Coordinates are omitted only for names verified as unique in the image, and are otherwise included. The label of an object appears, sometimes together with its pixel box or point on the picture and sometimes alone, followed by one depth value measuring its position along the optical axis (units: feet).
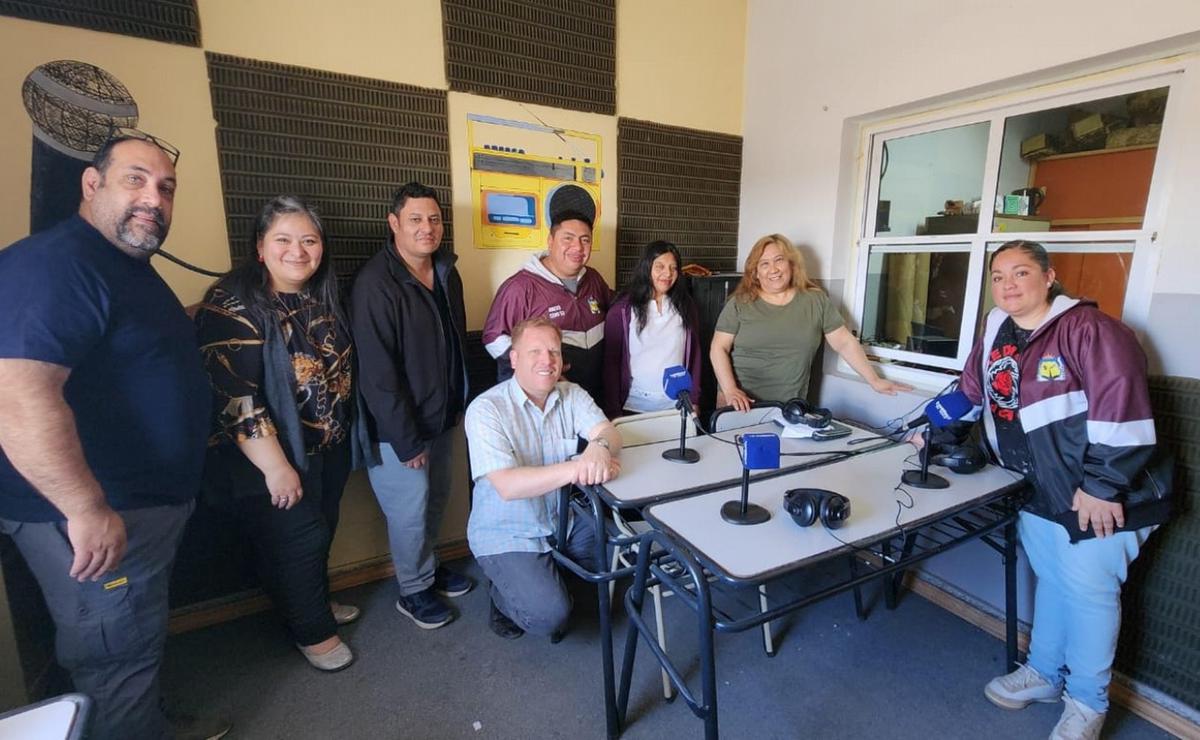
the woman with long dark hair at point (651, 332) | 8.18
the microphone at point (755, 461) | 4.32
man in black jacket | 6.60
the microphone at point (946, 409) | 5.53
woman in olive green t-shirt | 8.33
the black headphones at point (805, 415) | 7.00
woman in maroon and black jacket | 5.02
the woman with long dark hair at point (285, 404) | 5.72
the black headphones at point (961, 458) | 5.87
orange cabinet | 6.31
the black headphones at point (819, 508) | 4.57
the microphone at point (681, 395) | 6.18
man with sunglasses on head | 3.80
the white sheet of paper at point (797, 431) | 7.01
